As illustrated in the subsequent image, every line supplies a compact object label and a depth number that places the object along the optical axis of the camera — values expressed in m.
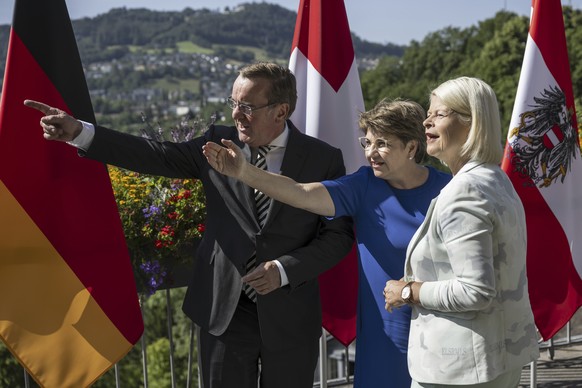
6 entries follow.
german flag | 3.33
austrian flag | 4.35
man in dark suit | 3.21
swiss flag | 4.19
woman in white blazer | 2.42
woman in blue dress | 3.07
